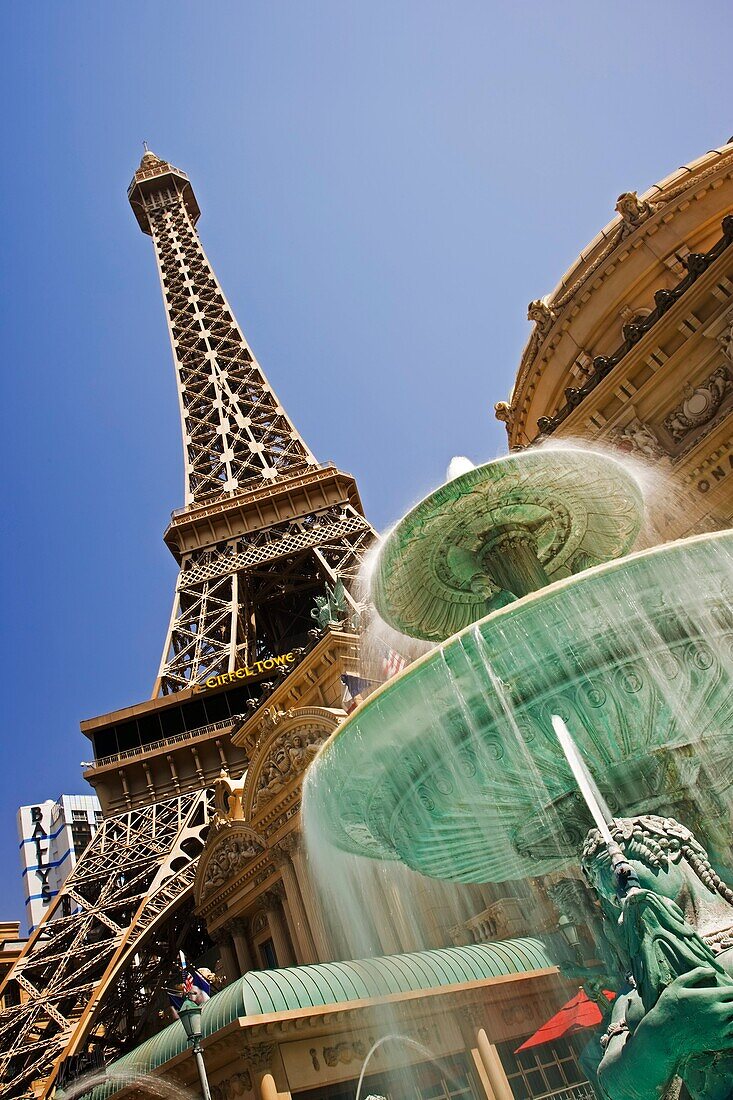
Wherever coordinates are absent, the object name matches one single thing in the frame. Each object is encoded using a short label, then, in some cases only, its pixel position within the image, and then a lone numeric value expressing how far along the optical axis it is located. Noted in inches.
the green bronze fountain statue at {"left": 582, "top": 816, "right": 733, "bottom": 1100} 178.9
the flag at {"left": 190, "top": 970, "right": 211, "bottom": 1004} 513.0
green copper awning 483.5
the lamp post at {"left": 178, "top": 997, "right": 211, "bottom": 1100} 383.9
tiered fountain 237.1
